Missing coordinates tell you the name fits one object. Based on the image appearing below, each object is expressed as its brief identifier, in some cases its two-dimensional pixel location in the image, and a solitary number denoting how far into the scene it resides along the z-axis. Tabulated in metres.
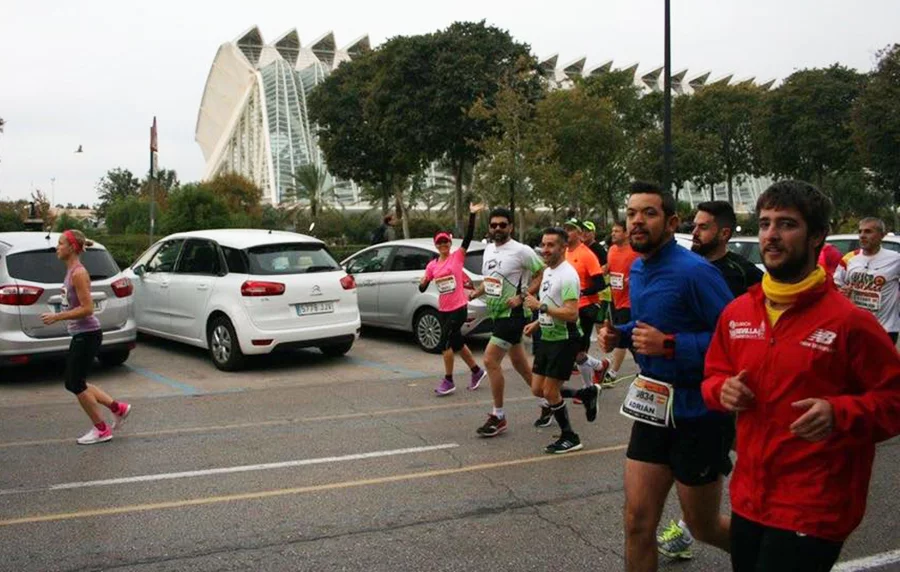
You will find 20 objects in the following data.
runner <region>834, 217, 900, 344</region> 7.68
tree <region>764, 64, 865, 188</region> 41.84
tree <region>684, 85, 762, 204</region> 54.44
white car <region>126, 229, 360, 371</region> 10.06
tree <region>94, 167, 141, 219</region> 104.34
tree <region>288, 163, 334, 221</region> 60.44
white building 76.44
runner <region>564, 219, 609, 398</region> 8.92
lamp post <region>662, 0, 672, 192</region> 18.39
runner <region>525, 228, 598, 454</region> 6.45
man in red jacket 2.45
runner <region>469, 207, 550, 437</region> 7.12
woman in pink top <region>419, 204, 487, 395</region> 8.71
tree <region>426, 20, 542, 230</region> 36.62
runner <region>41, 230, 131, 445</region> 6.72
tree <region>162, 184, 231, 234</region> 32.69
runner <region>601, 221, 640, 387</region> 9.03
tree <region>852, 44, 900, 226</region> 32.19
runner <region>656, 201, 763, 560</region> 4.43
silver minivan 9.07
